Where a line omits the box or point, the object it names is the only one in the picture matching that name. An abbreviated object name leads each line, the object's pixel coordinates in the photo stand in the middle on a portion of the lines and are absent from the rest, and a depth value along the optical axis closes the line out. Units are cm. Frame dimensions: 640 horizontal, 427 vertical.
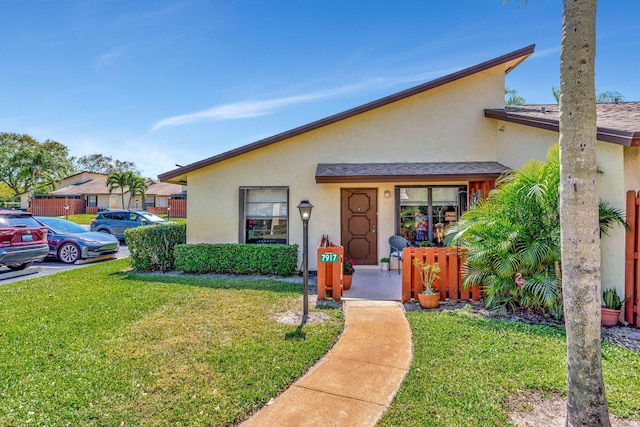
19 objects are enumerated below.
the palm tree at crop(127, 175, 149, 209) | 3697
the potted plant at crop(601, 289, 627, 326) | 502
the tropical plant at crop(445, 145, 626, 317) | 526
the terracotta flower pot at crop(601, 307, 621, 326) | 502
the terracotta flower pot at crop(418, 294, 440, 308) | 589
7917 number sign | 635
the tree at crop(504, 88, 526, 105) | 2400
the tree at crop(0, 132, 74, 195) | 4456
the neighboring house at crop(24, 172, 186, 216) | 3750
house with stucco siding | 912
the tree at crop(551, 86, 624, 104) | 1923
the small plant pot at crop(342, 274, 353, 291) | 726
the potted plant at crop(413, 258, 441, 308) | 591
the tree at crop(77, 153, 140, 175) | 6881
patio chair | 891
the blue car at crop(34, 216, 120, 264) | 1092
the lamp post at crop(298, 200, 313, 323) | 551
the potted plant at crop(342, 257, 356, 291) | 727
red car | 833
